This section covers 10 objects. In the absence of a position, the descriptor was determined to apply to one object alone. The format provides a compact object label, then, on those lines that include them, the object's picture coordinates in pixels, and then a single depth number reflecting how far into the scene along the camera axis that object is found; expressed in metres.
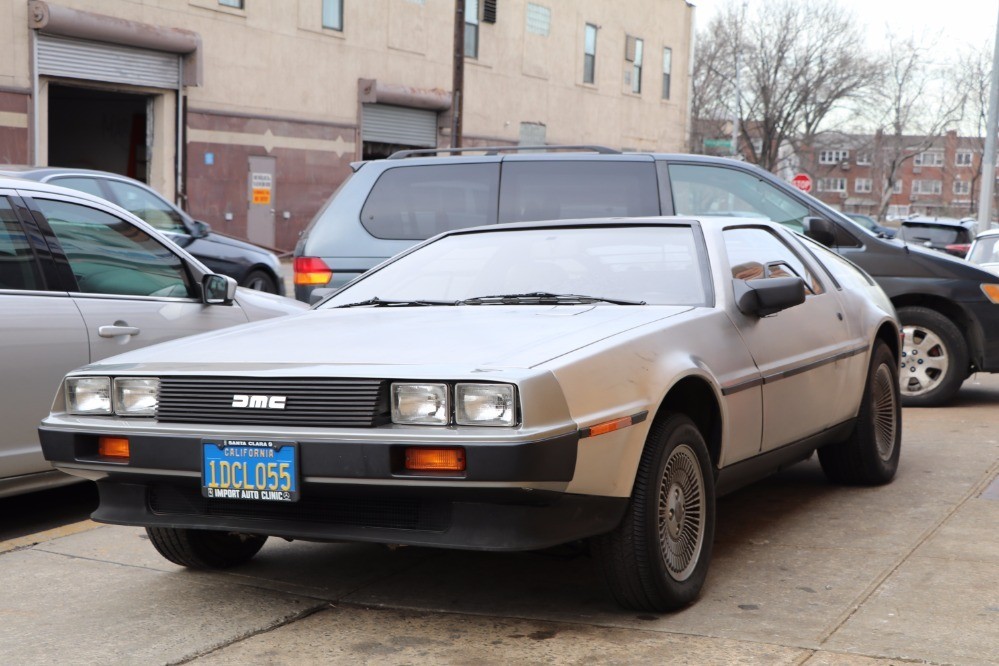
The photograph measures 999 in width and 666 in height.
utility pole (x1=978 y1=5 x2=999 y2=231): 24.19
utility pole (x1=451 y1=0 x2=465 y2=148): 19.45
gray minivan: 8.50
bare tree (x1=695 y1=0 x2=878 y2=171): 43.44
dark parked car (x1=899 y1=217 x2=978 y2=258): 23.05
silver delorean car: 3.67
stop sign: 36.62
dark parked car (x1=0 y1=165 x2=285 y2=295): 11.05
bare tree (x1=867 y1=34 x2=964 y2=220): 51.44
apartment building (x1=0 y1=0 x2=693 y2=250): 20.19
